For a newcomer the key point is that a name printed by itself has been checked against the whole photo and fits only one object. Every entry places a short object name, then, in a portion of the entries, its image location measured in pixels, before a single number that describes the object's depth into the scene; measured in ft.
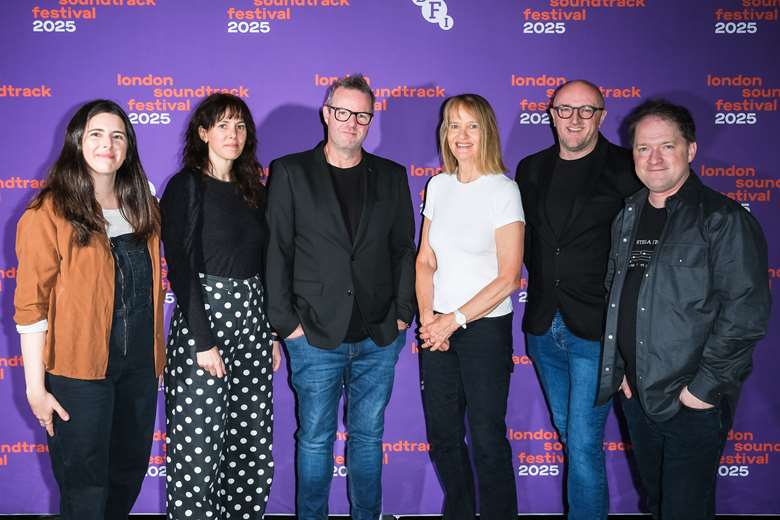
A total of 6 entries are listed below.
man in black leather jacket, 6.27
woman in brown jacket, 6.75
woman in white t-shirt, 8.09
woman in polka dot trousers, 7.57
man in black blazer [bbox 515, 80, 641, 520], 8.24
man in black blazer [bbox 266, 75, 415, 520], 8.27
